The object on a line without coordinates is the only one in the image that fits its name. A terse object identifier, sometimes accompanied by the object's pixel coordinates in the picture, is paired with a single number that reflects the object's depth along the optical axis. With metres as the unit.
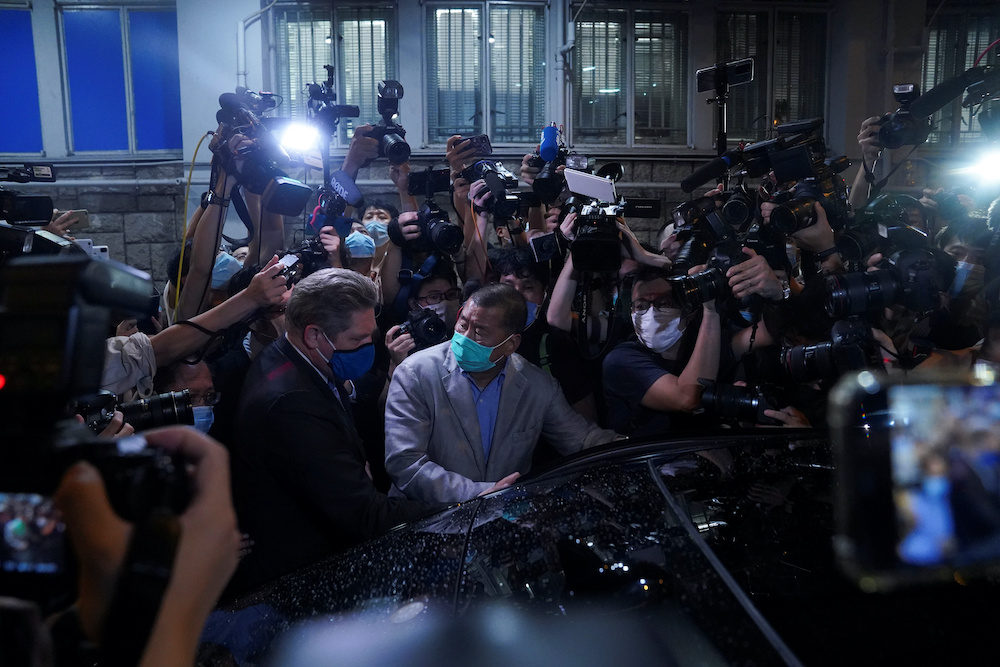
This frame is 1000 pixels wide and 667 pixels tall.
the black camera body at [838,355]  2.93
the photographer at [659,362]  3.58
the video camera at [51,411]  0.81
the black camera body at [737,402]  3.16
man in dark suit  2.70
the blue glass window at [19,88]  8.99
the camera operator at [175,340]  2.94
